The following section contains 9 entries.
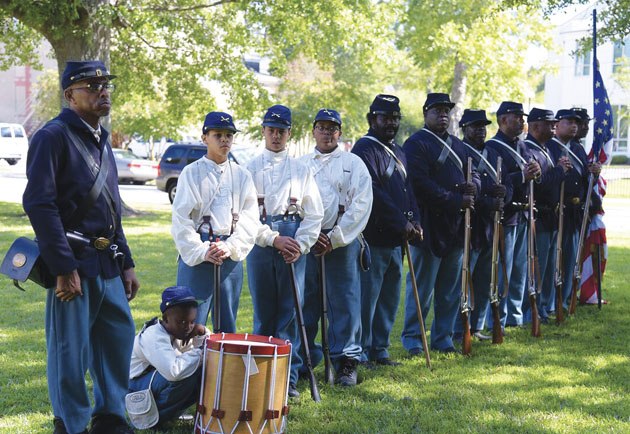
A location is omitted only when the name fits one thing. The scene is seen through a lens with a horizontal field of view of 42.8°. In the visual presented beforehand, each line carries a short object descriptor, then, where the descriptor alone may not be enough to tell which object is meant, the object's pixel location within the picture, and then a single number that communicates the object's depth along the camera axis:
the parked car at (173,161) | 26.92
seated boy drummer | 5.21
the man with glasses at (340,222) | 6.79
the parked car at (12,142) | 42.69
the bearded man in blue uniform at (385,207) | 7.14
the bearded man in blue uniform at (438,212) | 7.76
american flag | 10.38
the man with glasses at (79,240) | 4.61
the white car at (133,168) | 33.69
